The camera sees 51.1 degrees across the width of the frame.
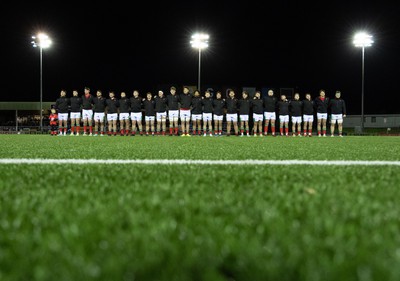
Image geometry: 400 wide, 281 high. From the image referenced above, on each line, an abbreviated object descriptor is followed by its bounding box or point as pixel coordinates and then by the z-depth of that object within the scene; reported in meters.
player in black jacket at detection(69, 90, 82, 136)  17.50
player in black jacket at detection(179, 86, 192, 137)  17.09
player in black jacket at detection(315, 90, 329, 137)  17.14
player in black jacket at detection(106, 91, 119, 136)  17.91
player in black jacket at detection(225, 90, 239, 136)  17.36
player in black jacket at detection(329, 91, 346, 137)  17.08
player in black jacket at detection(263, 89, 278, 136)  17.23
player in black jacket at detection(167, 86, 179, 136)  17.17
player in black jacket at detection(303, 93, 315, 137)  17.67
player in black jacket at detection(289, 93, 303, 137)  17.59
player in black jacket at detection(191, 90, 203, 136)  17.28
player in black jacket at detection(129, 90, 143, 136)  17.73
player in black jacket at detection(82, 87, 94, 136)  17.36
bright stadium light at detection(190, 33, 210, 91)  29.00
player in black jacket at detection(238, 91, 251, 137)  17.41
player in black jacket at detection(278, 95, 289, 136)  17.81
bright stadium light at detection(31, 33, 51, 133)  30.68
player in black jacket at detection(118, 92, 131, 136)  17.88
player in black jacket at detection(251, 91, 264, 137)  17.41
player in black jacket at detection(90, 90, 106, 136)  17.64
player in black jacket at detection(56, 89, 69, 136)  17.75
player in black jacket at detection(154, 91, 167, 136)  17.41
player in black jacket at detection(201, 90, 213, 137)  17.34
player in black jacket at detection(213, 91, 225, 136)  17.30
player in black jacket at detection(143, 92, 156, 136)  17.81
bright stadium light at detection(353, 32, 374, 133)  31.33
